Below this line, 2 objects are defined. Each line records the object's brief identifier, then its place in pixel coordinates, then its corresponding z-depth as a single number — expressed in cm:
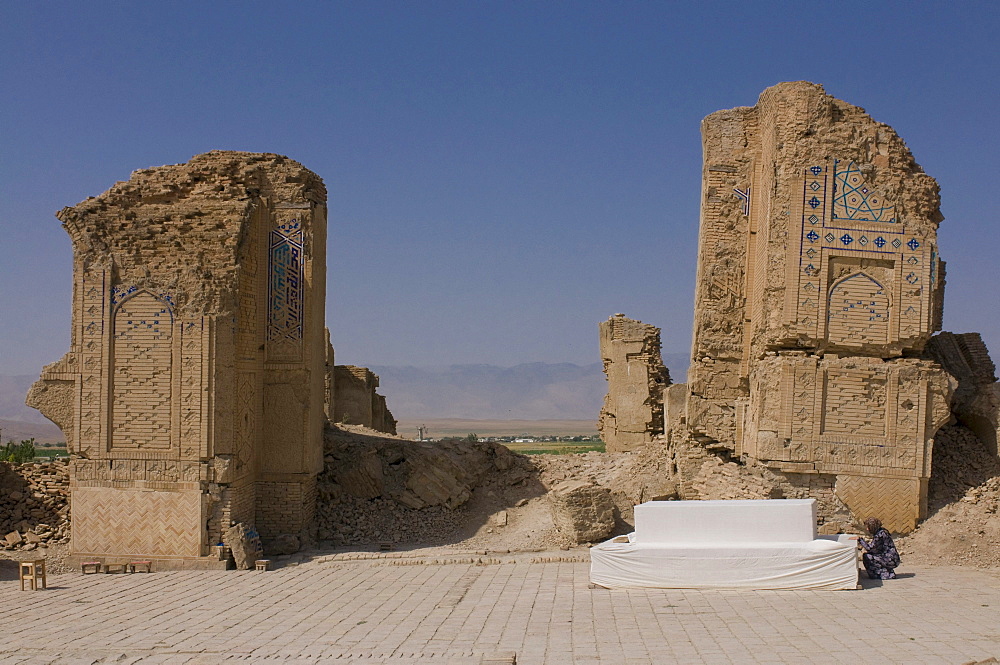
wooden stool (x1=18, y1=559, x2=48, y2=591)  1030
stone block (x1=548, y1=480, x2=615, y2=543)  1228
